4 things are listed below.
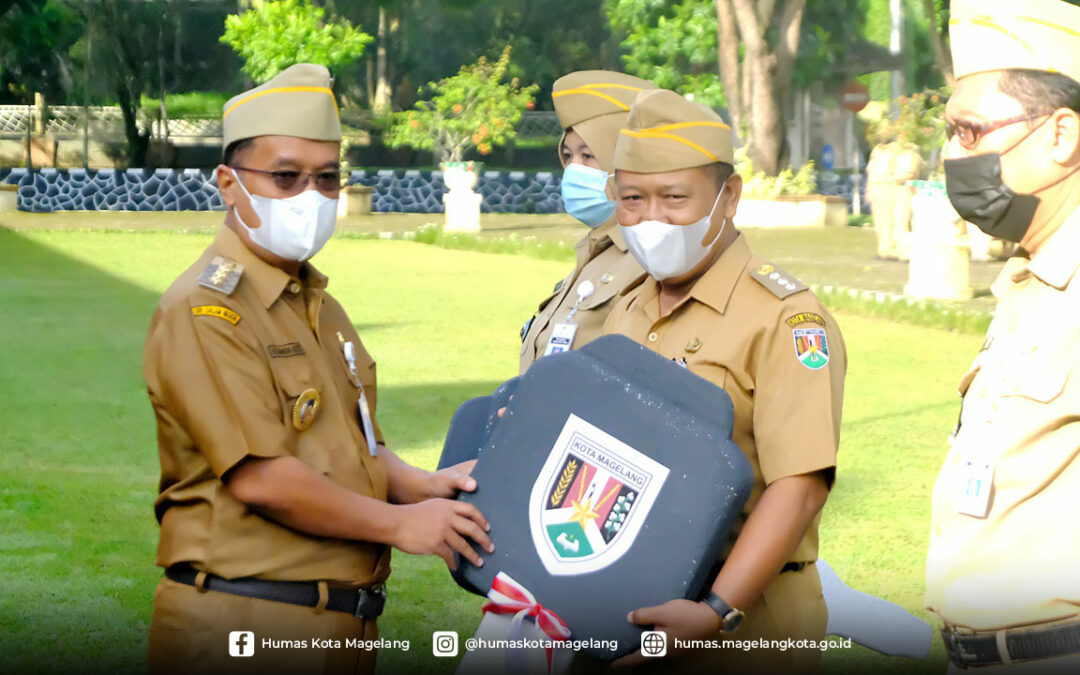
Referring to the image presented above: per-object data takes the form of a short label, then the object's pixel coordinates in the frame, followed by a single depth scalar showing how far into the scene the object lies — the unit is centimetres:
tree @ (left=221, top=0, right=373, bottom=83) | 3055
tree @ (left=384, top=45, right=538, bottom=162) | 3038
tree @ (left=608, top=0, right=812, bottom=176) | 2758
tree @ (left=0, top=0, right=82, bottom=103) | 3200
